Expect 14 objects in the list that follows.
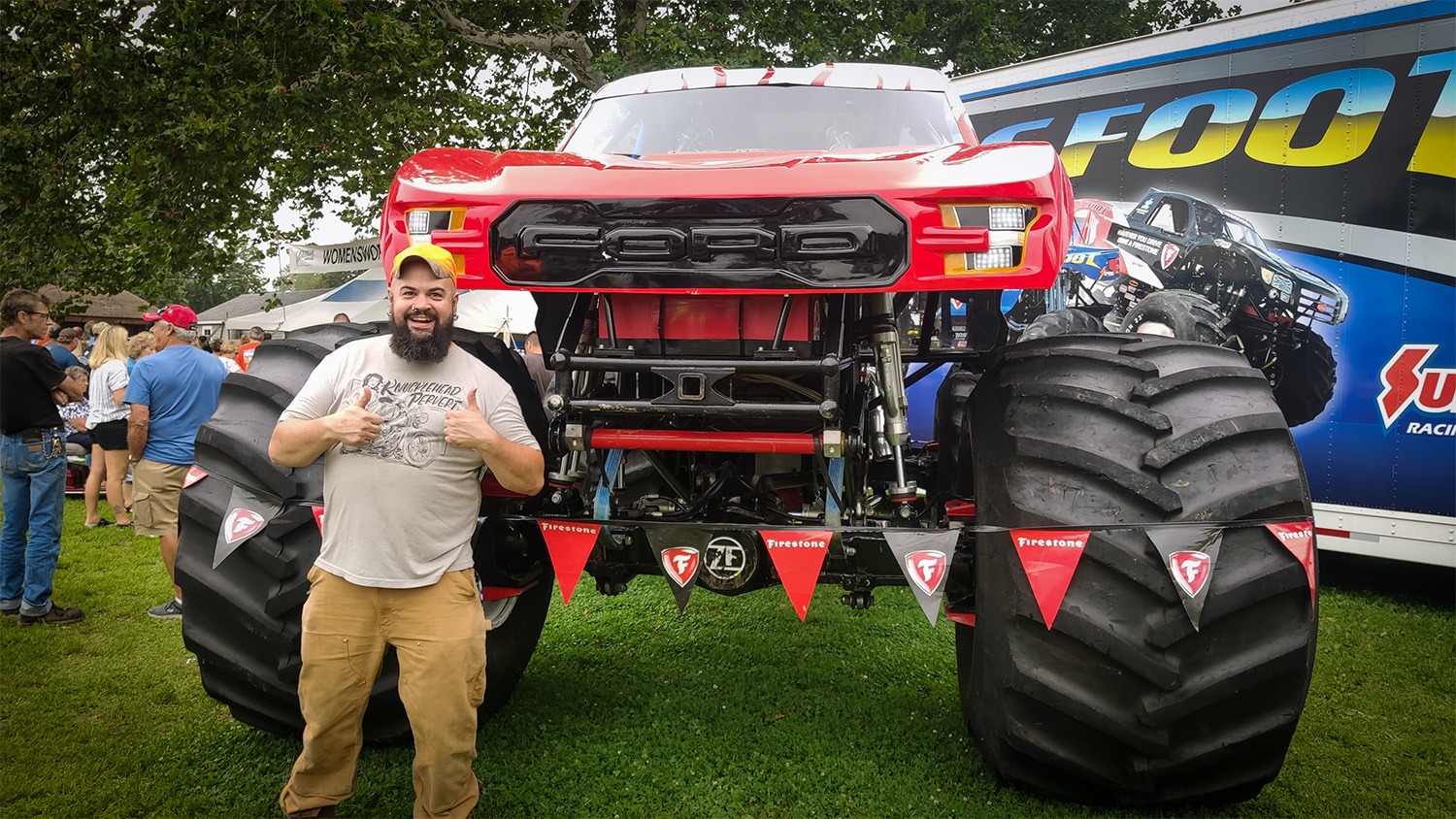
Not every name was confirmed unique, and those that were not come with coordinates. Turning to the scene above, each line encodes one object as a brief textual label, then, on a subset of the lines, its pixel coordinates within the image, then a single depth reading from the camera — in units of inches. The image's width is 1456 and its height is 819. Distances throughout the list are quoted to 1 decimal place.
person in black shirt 245.4
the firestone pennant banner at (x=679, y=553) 125.1
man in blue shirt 254.7
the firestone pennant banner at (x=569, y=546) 126.2
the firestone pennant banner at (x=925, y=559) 116.2
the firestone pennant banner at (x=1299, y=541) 111.6
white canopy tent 502.0
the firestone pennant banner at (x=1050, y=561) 109.7
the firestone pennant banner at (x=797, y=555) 118.3
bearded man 119.5
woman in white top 341.1
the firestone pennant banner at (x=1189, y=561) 107.7
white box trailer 223.3
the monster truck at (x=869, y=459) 110.8
